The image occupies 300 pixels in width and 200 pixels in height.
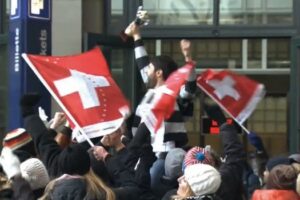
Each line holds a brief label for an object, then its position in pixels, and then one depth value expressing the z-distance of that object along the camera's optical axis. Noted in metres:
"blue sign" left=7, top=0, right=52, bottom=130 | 12.63
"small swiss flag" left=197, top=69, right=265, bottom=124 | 10.76
